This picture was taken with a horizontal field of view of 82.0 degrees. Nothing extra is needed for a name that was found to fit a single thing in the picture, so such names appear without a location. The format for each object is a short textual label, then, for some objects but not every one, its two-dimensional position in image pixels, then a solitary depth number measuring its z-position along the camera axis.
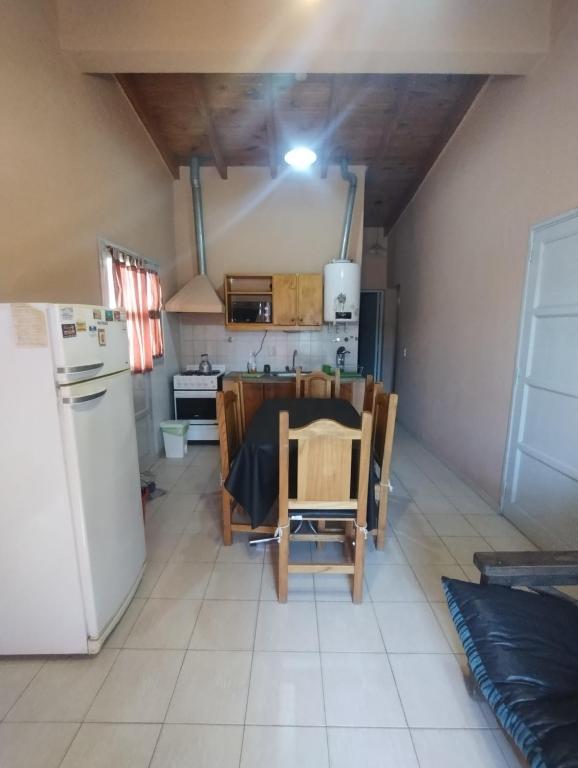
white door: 1.89
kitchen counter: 3.73
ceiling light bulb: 2.86
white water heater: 3.69
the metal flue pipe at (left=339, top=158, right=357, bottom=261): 3.79
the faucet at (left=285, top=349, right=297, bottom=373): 4.20
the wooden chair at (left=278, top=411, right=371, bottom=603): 1.53
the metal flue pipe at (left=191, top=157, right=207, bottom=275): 3.80
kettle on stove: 4.03
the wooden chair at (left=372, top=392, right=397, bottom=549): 1.91
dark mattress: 0.88
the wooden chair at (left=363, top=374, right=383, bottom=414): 2.26
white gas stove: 3.77
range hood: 3.67
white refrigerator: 1.23
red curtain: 2.65
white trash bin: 3.52
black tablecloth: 1.84
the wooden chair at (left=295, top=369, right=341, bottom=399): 3.02
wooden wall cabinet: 3.81
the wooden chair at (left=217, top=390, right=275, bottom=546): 1.92
